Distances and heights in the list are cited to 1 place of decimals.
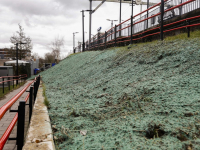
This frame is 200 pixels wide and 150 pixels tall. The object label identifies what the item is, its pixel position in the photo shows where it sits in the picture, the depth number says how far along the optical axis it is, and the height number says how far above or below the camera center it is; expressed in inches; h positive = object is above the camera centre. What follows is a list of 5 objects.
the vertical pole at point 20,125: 86.8 -25.8
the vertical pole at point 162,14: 270.3 +89.0
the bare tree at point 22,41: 1278.3 +235.2
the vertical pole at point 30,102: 148.9 -24.8
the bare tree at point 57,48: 2019.2 +287.3
